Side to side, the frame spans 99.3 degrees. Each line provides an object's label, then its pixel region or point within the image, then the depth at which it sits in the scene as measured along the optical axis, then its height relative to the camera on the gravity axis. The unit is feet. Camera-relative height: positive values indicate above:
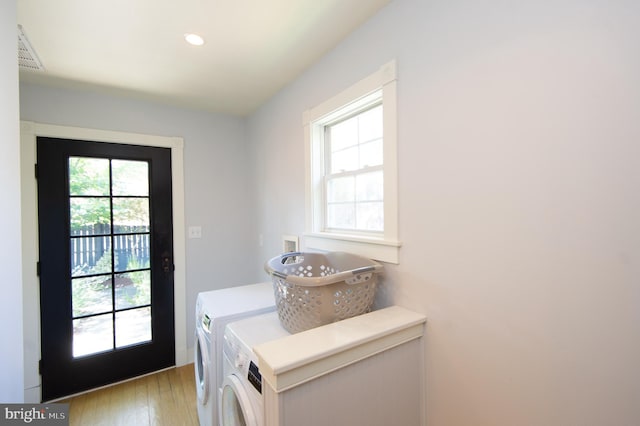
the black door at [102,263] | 7.03 -1.35
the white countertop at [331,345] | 2.87 -1.58
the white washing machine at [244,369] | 3.38 -2.19
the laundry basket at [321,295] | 3.86 -1.26
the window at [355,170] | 4.48 +0.83
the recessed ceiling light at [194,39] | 5.13 +3.35
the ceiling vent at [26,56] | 4.99 +3.30
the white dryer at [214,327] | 4.85 -2.17
